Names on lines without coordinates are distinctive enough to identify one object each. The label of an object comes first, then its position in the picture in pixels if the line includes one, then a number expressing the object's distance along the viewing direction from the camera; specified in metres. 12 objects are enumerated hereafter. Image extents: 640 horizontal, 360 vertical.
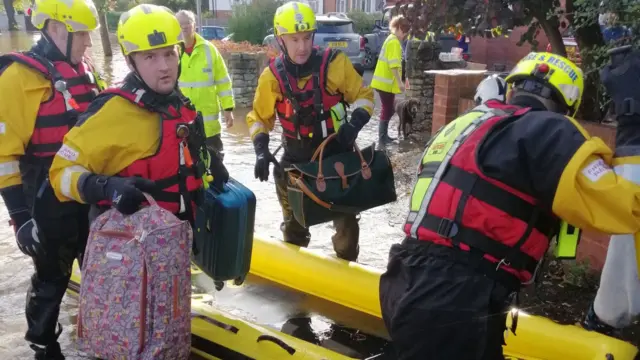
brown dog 9.84
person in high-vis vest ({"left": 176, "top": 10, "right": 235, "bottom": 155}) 6.52
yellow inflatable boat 3.49
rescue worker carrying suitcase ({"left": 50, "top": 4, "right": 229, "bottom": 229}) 3.00
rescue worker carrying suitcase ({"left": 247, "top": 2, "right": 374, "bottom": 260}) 4.65
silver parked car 17.83
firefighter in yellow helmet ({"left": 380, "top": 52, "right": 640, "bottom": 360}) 2.16
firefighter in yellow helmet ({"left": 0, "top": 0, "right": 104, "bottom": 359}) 3.47
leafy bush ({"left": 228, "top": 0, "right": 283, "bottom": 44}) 18.95
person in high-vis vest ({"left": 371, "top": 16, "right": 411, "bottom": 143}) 9.38
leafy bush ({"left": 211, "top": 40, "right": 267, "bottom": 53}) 14.06
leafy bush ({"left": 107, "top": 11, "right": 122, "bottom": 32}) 42.69
